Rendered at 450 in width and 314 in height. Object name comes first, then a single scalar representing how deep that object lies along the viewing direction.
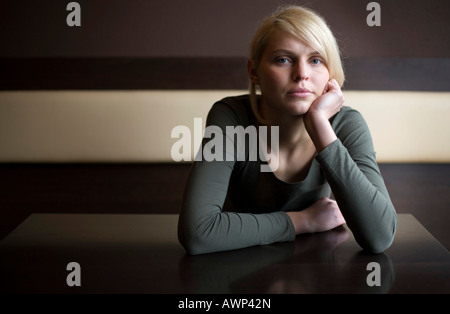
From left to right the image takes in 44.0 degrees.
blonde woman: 1.04
